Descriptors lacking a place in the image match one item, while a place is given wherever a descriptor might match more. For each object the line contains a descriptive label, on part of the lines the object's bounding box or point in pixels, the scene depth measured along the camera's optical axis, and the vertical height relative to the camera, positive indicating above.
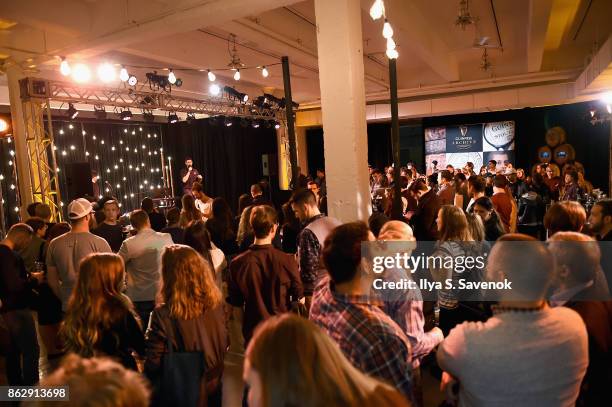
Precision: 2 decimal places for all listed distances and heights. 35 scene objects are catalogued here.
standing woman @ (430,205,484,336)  2.73 -0.64
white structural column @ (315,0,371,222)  3.42 +0.48
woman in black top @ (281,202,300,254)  3.96 -0.61
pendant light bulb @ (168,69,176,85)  6.79 +1.53
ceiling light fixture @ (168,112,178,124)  9.49 +1.26
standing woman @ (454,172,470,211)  5.42 -0.47
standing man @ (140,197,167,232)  4.85 -0.46
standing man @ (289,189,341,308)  2.90 -0.56
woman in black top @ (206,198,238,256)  4.06 -0.54
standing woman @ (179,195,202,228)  4.53 -0.40
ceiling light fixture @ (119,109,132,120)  8.55 +1.26
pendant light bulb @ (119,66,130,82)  6.40 +1.56
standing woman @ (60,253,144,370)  1.90 -0.61
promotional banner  12.49 +0.32
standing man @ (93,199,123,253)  4.18 -0.47
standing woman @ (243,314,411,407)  0.93 -0.46
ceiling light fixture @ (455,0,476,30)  5.20 +1.64
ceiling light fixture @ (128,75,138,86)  7.03 +1.60
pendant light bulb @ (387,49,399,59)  3.43 +0.85
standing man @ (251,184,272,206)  5.52 -0.32
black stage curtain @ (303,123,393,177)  14.60 +0.59
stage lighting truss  6.41 +1.47
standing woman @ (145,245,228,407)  1.94 -0.66
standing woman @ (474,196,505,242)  3.78 -0.57
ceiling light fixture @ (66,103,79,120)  7.61 +1.25
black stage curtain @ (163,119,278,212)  13.15 +0.60
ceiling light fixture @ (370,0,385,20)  3.09 +1.09
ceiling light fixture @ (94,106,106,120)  8.08 +1.27
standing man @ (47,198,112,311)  3.10 -0.50
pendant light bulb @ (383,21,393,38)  3.30 +0.99
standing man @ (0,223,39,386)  2.97 -0.93
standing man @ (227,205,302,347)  2.59 -0.65
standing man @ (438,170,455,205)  5.64 -0.47
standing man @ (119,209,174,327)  3.23 -0.69
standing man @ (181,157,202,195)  10.92 -0.07
